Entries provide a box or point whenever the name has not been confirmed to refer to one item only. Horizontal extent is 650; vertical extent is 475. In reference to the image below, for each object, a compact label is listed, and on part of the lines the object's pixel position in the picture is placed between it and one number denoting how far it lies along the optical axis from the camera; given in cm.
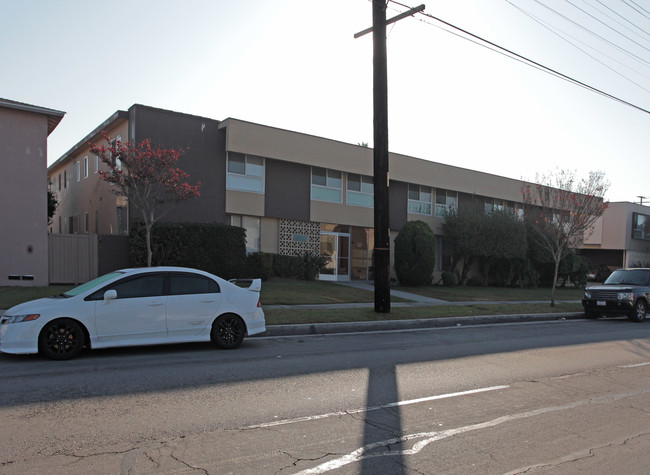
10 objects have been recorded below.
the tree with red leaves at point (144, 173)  1579
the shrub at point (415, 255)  2573
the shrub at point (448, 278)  2856
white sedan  827
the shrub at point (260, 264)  2229
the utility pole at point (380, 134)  1444
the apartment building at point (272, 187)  2158
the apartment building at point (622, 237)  4894
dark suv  1723
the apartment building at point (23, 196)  1789
